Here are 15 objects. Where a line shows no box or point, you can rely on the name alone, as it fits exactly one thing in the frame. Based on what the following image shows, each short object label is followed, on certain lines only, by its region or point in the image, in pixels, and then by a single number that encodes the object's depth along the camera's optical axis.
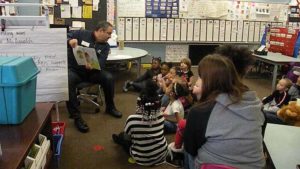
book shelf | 1.11
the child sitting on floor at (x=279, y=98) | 3.04
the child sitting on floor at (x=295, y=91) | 3.08
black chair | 3.40
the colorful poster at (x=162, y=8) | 5.84
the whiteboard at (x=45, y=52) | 2.19
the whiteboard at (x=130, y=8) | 5.73
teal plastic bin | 1.38
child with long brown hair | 1.29
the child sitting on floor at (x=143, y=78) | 4.44
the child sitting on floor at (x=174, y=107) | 2.86
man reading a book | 3.34
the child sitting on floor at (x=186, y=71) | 3.95
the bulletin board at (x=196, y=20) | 5.83
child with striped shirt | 2.21
